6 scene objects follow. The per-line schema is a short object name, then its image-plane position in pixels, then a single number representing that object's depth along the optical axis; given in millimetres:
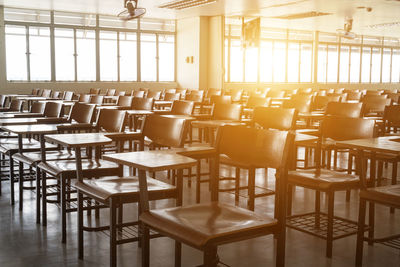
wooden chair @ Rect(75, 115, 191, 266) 2672
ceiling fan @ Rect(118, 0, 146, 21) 7704
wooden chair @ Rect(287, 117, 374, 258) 3135
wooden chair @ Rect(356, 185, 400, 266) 2758
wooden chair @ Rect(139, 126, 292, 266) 2025
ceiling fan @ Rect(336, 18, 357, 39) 13085
